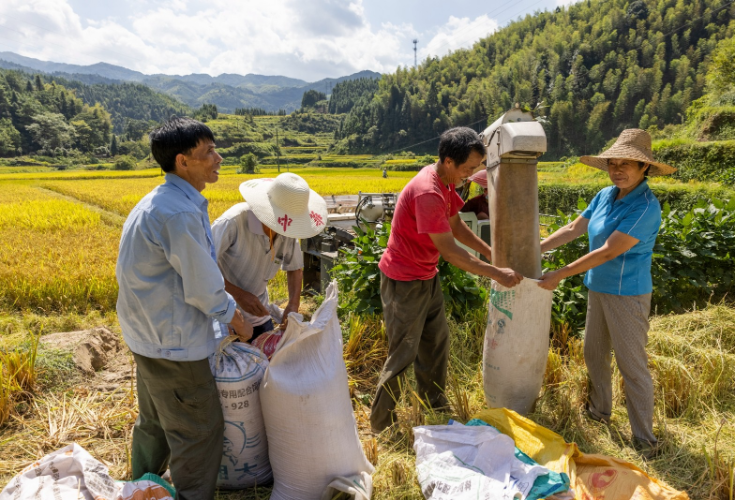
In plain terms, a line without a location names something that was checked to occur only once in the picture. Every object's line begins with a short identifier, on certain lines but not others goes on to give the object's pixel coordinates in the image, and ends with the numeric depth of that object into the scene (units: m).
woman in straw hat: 2.23
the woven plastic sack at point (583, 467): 1.76
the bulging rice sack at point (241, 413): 1.92
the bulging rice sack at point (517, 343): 2.29
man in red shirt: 2.23
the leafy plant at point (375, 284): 3.80
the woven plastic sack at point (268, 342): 2.20
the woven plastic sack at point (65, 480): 1.47
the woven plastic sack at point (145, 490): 1.64
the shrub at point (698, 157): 14.69
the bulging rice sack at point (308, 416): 1.89
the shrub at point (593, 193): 10.72
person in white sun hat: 2.21
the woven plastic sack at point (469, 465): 1.69
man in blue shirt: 1.57
